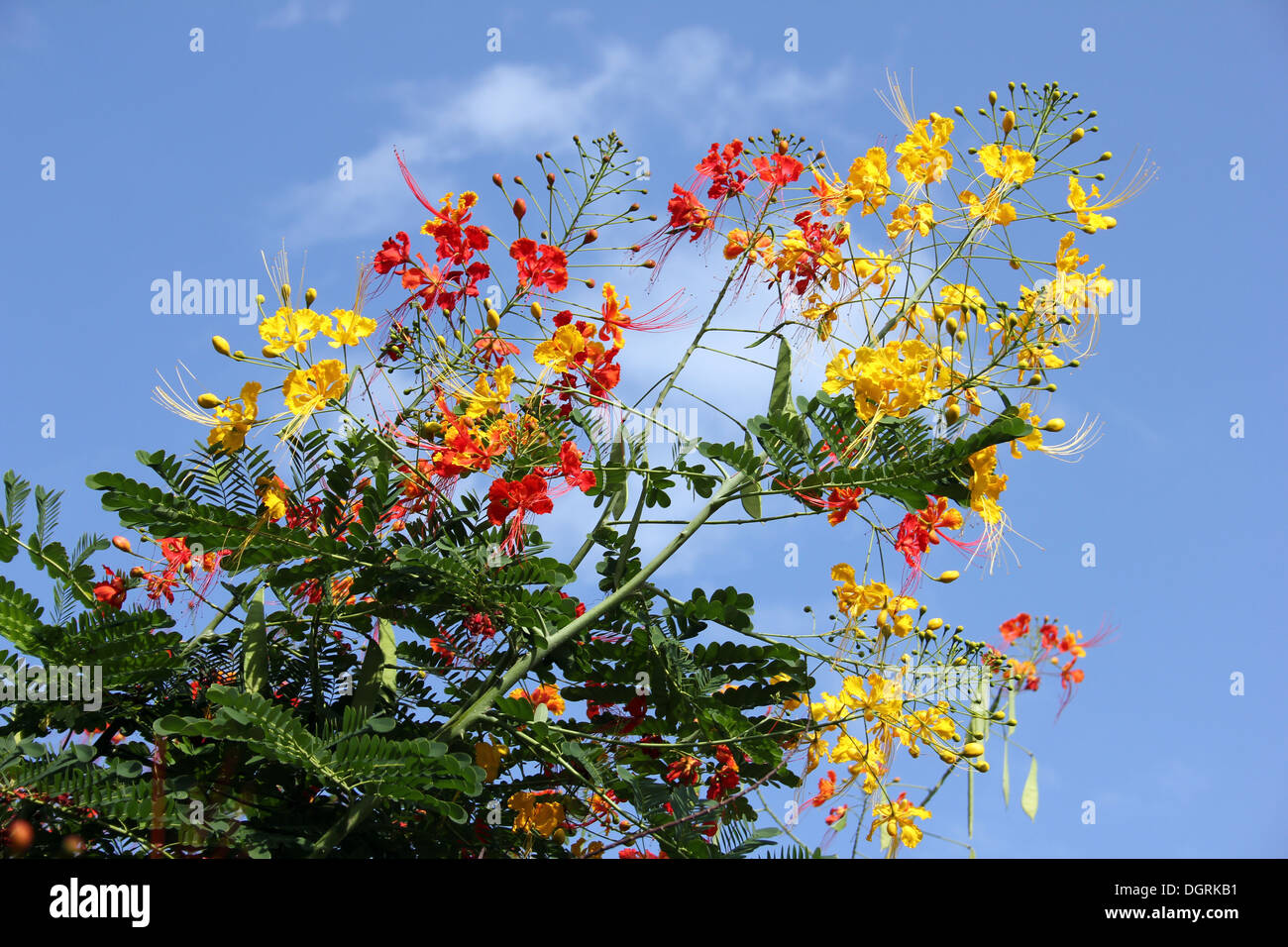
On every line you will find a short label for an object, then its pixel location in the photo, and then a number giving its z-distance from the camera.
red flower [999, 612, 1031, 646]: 4.04
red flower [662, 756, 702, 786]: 3.84
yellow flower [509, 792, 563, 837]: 3.73
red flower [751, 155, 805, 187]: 4.13
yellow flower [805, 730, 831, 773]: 3.81
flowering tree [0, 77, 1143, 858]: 3.25
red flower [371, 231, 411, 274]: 3.84
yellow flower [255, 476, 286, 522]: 3.45
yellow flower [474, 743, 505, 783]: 3.76
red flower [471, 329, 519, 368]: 3.71
